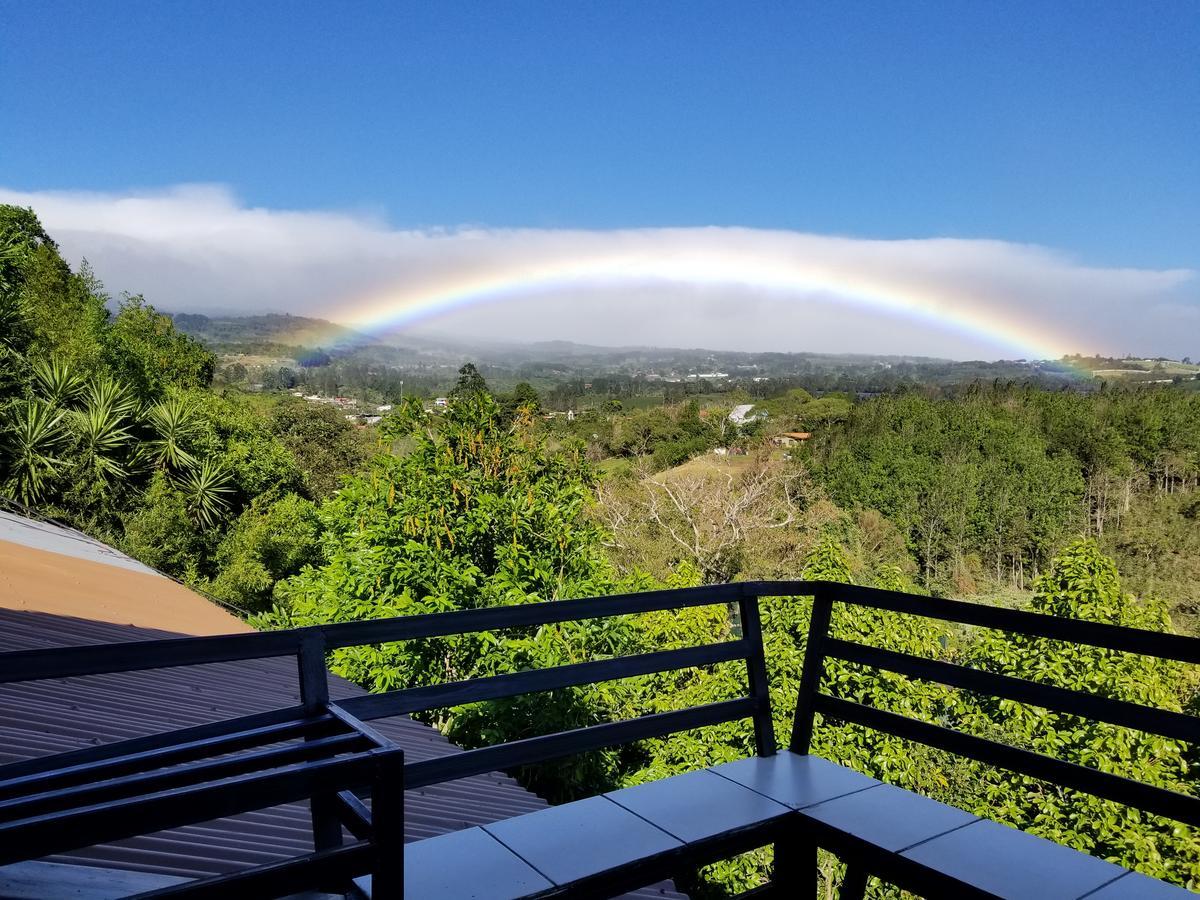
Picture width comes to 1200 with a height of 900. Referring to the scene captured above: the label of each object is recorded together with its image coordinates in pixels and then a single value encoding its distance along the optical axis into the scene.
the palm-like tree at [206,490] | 16.61
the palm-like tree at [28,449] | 13.15
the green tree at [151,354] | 19.73
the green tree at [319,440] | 24.66
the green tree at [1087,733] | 6.88
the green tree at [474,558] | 6.55
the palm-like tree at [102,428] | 14.70
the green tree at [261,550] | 16.59
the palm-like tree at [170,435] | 16.19
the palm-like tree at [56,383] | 14.27
